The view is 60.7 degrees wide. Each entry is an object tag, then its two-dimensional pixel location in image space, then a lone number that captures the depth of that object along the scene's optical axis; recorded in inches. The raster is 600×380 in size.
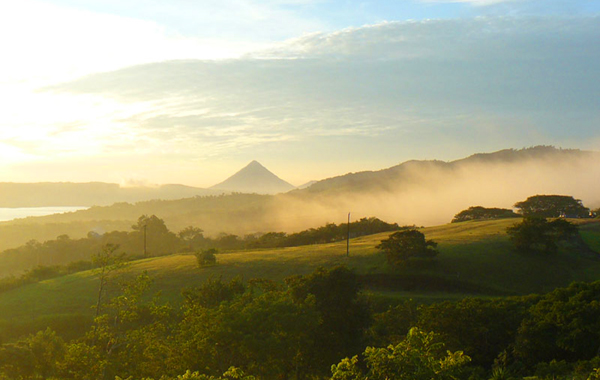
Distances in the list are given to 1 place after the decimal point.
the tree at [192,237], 5544.3
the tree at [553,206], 5019.7
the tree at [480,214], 4923.2
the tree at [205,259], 2871.6
